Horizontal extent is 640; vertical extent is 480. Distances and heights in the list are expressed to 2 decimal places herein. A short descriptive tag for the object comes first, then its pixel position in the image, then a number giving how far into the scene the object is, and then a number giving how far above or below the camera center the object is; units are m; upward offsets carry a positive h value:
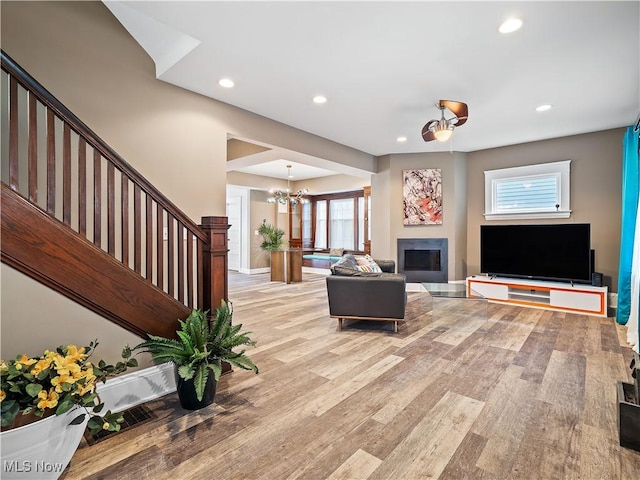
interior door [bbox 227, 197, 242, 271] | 9.51 +0.19
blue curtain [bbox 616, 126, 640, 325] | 4.13 +0.23
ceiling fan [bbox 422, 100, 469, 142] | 3.46 +1.35
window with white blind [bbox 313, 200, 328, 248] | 10.09 +0.38
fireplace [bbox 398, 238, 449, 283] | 6.17 -0.46
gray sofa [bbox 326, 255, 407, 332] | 3.71 -0.72
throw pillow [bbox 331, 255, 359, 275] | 3.93 -0.42
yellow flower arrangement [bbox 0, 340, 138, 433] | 1.45 -0.75
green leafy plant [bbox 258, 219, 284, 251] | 8.21 +0.01
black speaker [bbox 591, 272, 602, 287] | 4.62 -0.63
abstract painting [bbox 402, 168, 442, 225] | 6.15 +0.80
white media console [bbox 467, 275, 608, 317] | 4.52 -0.91
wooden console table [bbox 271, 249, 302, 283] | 7.65 -0.75
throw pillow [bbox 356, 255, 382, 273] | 4.43 -0.43
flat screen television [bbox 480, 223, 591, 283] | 4.71 -0.23
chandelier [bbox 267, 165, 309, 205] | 8.22 +1.06
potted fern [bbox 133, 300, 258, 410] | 2.07 -0.82
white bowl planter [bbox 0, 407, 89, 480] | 1.38 -1.00
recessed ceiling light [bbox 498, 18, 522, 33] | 2.31 +1.60
